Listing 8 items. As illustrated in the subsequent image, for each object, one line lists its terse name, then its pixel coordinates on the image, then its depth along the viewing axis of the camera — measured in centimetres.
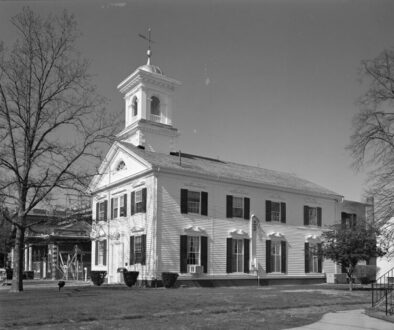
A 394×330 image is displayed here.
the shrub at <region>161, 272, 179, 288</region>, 2738
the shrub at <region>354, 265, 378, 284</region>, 3778
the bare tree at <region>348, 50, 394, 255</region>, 2106
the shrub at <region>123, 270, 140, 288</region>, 2786
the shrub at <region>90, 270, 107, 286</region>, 2939
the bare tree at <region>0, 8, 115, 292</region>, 2194
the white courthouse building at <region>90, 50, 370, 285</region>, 2930
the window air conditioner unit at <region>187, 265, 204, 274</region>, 2920
